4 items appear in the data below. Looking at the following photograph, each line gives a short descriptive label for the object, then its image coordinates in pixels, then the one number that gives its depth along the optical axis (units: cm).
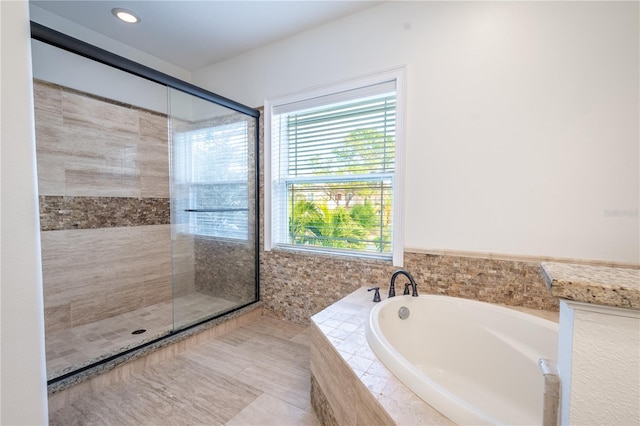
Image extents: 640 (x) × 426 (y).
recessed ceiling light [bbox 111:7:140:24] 227
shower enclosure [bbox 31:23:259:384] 224
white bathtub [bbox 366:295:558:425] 140
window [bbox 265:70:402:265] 225
